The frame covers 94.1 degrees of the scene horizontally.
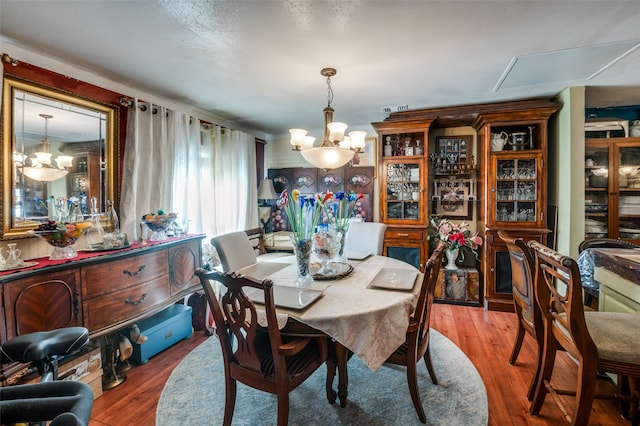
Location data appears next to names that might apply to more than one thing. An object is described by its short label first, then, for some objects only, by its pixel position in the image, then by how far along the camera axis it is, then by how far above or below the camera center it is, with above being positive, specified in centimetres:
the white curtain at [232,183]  368 +37
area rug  176 -122
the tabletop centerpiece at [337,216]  216 -4
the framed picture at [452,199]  394 +15
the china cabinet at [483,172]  326 +47
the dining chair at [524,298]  185 -59
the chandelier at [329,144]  228 +56
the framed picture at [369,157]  428 +78
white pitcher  340 +81
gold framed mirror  191 +42
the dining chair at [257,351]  137 -73
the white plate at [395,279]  181 -44
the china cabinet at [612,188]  323 +24
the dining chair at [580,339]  140 -64
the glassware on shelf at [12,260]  168 -28
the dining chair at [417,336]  164 -72
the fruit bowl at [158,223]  252 -9
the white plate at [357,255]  257 -39
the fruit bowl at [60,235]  184 -14
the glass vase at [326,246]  200 -23
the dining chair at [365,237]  303 -27
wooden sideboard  160 -51
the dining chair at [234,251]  227 -32
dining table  148 -50
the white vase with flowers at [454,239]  338 -32
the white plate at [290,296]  155 -47
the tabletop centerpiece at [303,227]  191 -10
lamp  446 +22
